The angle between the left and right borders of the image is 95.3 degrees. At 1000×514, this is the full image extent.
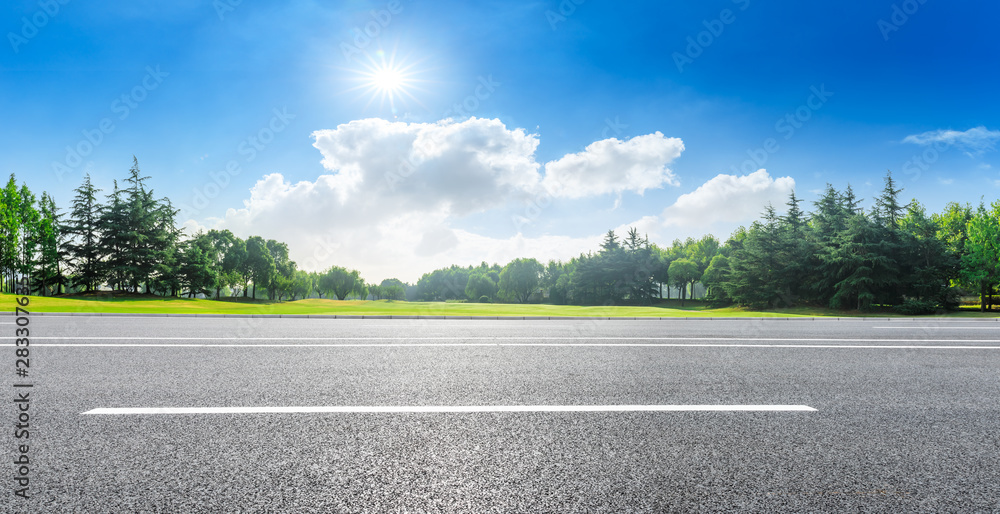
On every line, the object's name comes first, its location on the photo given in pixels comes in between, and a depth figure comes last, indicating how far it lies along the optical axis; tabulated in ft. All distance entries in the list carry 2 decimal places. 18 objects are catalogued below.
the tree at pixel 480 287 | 327.67
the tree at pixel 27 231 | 147.33
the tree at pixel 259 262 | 216.33
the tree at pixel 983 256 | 123.85
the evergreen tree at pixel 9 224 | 134.10
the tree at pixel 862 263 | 119.75
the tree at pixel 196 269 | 171.45
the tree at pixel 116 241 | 146.51
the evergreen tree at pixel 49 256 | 152.46
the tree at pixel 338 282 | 310.24
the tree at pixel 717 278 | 171.01
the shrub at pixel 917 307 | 111.75
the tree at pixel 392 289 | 459.52
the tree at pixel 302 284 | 275.10
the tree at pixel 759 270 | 141.90
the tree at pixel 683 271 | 221.25
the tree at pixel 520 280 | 291.79
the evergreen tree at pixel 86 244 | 148.15
